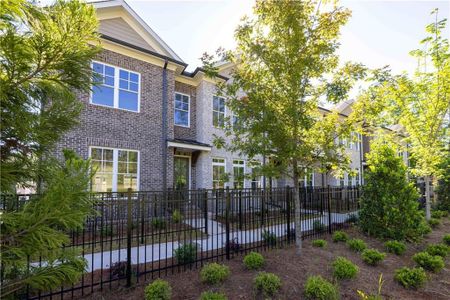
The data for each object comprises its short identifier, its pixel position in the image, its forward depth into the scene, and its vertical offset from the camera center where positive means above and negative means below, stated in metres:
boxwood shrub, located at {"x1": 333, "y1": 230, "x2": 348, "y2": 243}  7.23 -1.99
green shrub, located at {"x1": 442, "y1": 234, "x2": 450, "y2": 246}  7.46 -2.14
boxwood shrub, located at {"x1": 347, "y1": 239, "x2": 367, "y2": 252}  6.36 -1.97
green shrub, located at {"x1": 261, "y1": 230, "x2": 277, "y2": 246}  6.49 -1.81
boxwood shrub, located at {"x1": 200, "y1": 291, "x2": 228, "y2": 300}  3.69 -1.89
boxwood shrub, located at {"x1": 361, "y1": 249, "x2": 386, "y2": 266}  5.57 -1.98
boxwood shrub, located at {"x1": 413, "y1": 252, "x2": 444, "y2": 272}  5.37 -2.04
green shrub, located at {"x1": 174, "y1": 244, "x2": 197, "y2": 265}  5.12 -1.76
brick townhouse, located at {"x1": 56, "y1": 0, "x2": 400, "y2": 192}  9.80 +2.30
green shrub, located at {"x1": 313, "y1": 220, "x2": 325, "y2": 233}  7.93 -1.85
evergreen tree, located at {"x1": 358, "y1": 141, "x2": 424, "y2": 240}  7.46 -1.02
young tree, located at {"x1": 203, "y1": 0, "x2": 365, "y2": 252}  5.36 +1.87
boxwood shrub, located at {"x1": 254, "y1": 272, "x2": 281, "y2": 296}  4.09 -1.90
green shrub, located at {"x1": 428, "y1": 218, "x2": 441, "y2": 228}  9.83 -2.14
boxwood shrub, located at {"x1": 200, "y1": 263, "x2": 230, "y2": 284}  4.38 -1.86
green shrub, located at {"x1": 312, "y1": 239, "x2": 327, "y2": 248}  6.51 -1.96
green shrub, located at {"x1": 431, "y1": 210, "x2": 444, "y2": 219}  11.63 -2.16
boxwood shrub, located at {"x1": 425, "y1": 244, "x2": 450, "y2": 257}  6.25 -2.06
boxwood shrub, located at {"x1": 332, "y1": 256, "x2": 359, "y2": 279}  4.61 -1.88
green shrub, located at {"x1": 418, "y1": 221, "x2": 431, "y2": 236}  7.69 -1.95
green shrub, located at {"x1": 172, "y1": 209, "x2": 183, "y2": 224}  5.70 -1.10
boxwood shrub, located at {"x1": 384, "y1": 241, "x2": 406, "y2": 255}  6.45 -2.05
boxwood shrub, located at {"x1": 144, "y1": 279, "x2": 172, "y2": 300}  3.79 -1.88
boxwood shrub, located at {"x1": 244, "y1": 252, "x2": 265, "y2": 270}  4.98 -1.85
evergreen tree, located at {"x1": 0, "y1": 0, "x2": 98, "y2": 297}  1.81 +0.30
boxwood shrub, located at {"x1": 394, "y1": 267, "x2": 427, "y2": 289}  4.60 -2.03
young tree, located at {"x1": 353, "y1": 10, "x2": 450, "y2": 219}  9.01 +2.44
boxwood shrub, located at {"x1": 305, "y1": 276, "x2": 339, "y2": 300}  3.88 -1.91
